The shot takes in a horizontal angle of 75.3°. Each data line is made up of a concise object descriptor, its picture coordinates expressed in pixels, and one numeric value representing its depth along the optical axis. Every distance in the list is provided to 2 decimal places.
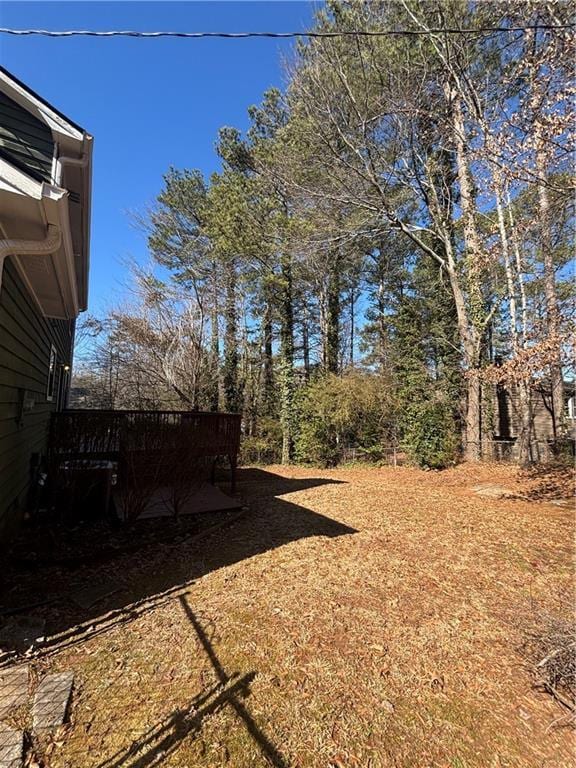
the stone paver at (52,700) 1.92
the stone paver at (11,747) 1.68
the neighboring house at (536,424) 10.10
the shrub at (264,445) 12.34
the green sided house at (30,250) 2.55
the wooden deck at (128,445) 5.00
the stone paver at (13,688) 2.01
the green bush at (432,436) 9.70
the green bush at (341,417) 11.16
